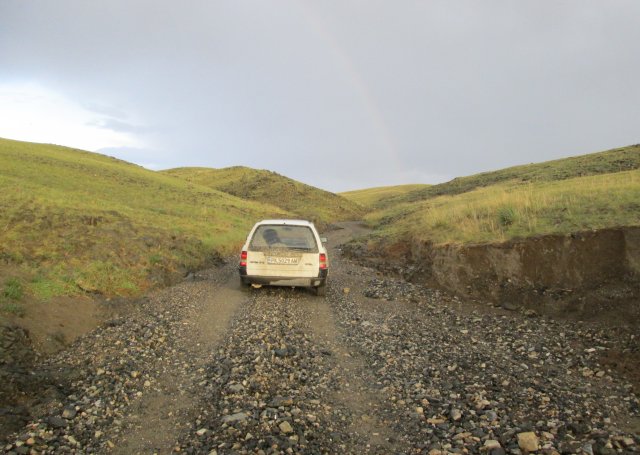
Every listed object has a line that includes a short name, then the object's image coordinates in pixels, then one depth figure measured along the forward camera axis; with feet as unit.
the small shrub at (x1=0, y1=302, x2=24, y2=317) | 24.47
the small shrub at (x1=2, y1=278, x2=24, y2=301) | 26.45
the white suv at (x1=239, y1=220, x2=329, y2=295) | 35.81
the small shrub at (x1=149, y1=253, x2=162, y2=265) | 44.29
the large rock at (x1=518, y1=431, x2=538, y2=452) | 14.23
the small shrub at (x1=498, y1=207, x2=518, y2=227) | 40.86
